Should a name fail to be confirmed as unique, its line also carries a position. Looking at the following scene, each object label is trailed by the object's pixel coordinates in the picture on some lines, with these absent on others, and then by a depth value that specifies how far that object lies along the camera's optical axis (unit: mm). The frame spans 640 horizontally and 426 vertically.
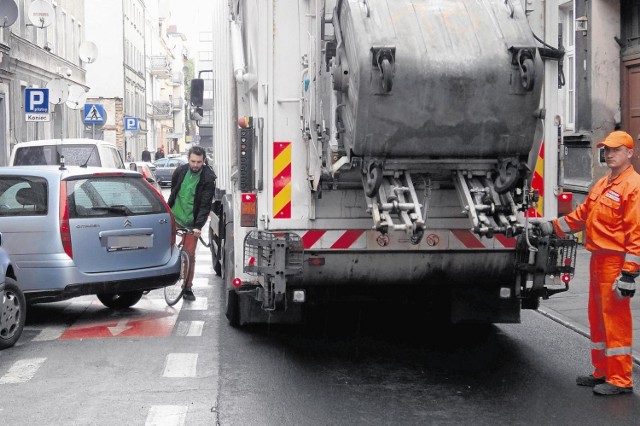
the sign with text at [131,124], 44500
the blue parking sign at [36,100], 22422
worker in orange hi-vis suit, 7242
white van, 19391
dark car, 47212
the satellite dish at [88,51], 35281
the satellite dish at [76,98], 29106
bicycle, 11398
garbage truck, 6789
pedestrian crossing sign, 28375
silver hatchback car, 9906
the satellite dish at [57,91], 25281
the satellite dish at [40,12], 29688
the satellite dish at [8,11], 25938
